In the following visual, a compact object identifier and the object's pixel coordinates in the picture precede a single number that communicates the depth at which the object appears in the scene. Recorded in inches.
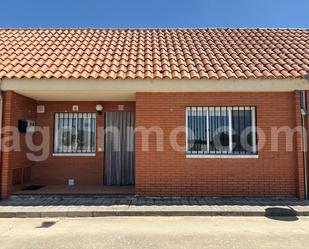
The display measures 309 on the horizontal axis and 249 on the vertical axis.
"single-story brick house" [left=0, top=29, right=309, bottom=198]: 307.7
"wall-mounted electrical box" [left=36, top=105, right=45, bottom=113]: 391.5
